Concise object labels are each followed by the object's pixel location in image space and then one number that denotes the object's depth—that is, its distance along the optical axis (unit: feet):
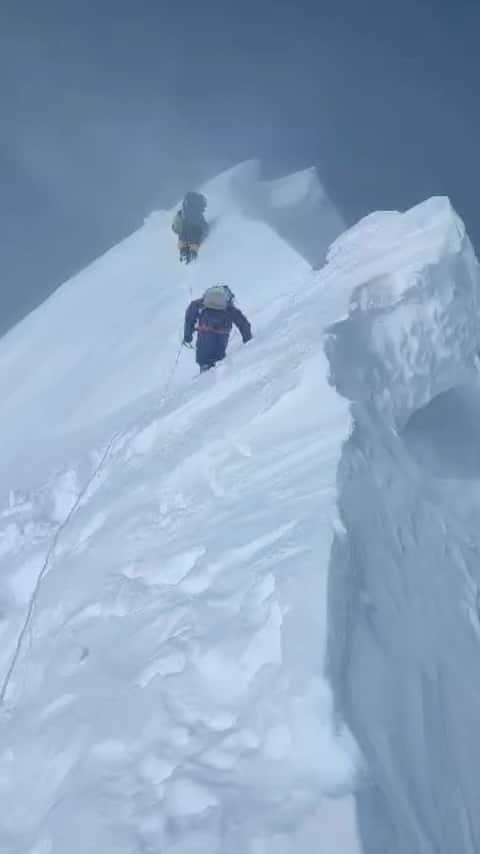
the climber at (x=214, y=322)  27.58
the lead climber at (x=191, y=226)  44.19
